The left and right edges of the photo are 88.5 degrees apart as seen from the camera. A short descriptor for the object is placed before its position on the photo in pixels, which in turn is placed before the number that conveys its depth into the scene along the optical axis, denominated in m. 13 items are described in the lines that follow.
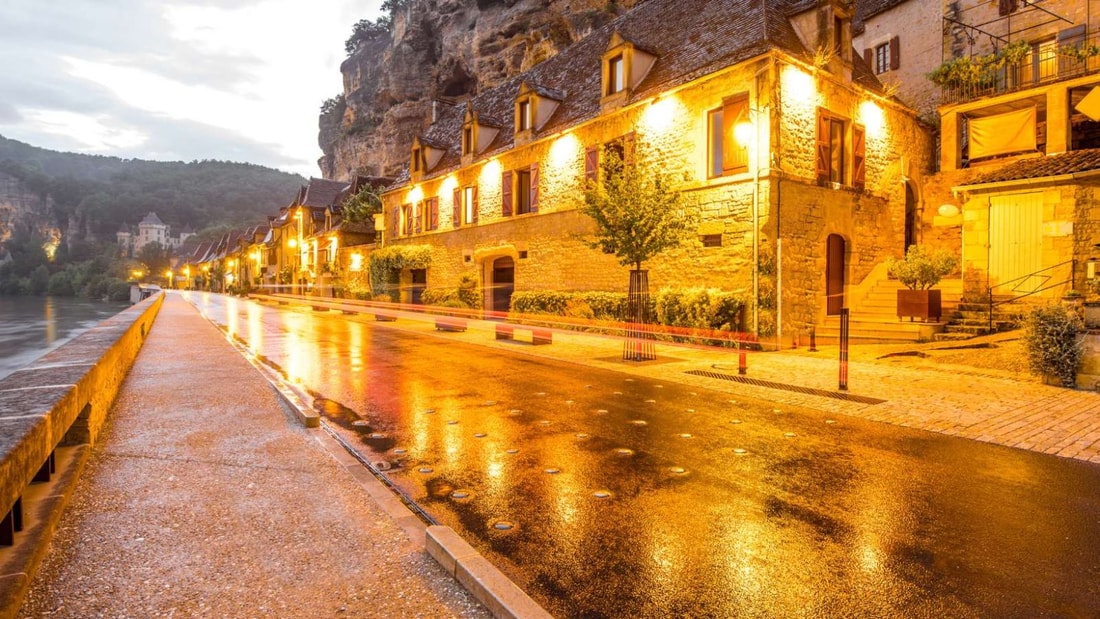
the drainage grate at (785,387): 7.79
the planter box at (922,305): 13.76
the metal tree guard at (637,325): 11.91
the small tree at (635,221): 11.92
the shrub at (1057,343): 8.51
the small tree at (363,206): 40.59
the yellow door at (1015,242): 15.05
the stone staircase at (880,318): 13.91
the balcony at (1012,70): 17.62
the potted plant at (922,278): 13.65
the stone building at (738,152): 14.48
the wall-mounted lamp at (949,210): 18.19
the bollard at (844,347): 8.57
